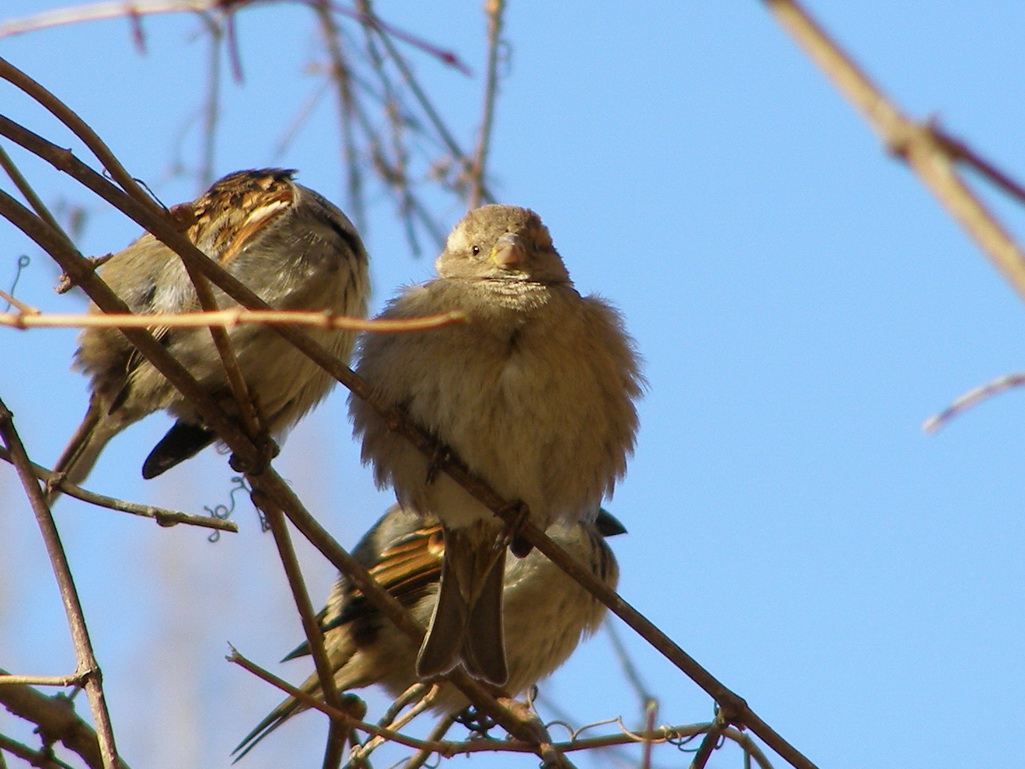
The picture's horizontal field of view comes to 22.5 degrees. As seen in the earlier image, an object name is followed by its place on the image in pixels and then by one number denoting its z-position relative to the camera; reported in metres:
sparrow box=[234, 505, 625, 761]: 8.30
